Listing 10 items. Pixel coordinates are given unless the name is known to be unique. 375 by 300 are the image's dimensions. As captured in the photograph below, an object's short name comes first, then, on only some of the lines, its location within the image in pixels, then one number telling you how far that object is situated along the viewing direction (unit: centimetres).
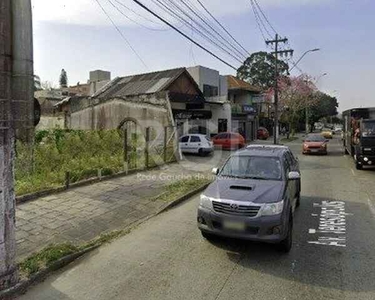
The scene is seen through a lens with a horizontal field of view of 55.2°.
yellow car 4595
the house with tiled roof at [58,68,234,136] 2072
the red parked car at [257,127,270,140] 4259
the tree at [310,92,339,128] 6597
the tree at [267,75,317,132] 4677
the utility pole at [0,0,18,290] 451
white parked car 2255
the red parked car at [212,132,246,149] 2662
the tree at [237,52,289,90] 6316
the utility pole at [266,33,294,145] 2852
